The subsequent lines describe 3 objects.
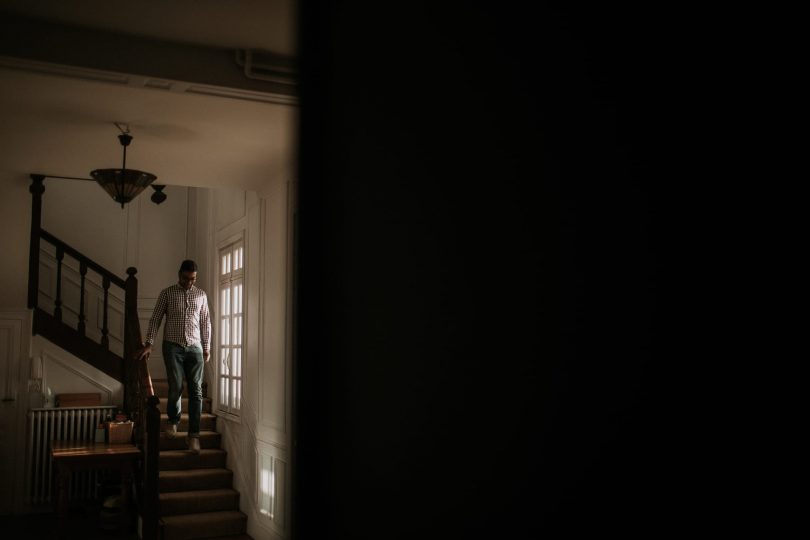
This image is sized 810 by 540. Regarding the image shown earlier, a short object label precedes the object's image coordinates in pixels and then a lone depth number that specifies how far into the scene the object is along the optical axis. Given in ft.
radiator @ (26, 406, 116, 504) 23.90
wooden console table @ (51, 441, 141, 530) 18.74
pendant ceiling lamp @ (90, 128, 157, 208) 16.34
